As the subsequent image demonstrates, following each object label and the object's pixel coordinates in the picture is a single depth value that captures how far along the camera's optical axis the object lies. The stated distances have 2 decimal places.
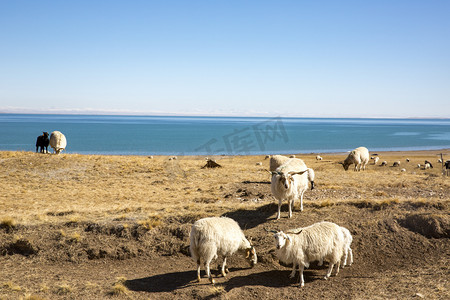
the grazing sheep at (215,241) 9.32
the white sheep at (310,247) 9.54
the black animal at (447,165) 30.03
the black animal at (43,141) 31.36
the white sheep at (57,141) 31.14
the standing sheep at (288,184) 12.27
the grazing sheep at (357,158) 31.53
